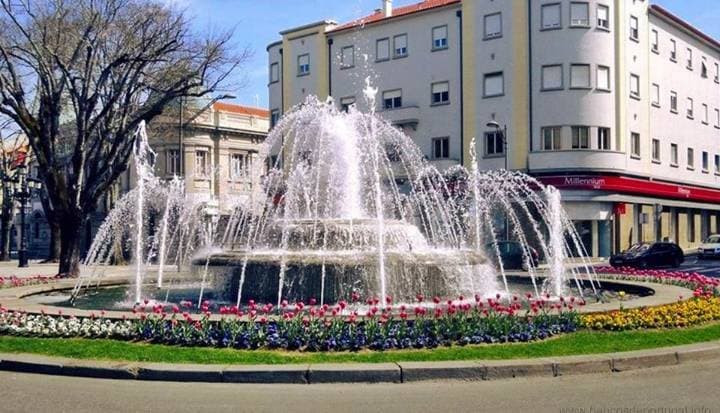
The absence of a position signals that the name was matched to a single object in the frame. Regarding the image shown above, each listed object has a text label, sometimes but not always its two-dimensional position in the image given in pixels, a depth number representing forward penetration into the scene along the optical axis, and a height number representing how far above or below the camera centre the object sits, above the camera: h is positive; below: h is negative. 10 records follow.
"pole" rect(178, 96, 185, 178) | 32.44 +4.28
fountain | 12.73 -0.46
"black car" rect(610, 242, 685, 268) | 32.97 -1.21
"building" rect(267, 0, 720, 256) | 38.47 +7.65
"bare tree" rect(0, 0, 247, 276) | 23.28 +4.97
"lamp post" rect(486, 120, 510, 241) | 37.16 +4.36
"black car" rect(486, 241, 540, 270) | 31.97 -1.12
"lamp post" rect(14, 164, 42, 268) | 38.41 +1.51
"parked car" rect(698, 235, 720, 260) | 39.00 -0.99
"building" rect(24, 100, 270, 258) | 52.62 +5.00
